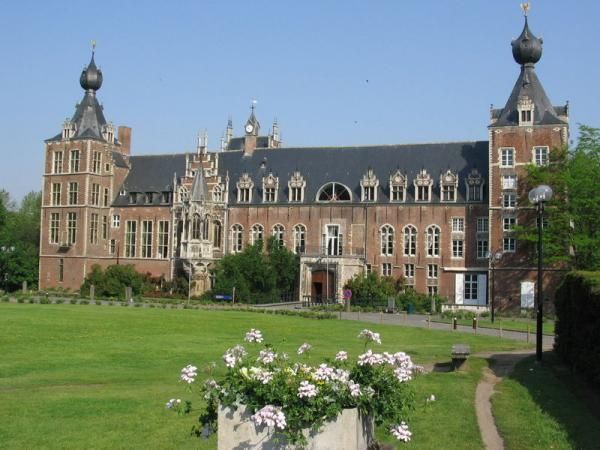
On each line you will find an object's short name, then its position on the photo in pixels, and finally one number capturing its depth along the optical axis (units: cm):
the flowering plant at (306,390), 849
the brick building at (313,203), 5800
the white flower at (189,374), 916
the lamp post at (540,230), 2347
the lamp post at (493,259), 4946
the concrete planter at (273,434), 862
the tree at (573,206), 5219
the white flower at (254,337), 994
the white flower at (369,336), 994
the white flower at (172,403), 902
